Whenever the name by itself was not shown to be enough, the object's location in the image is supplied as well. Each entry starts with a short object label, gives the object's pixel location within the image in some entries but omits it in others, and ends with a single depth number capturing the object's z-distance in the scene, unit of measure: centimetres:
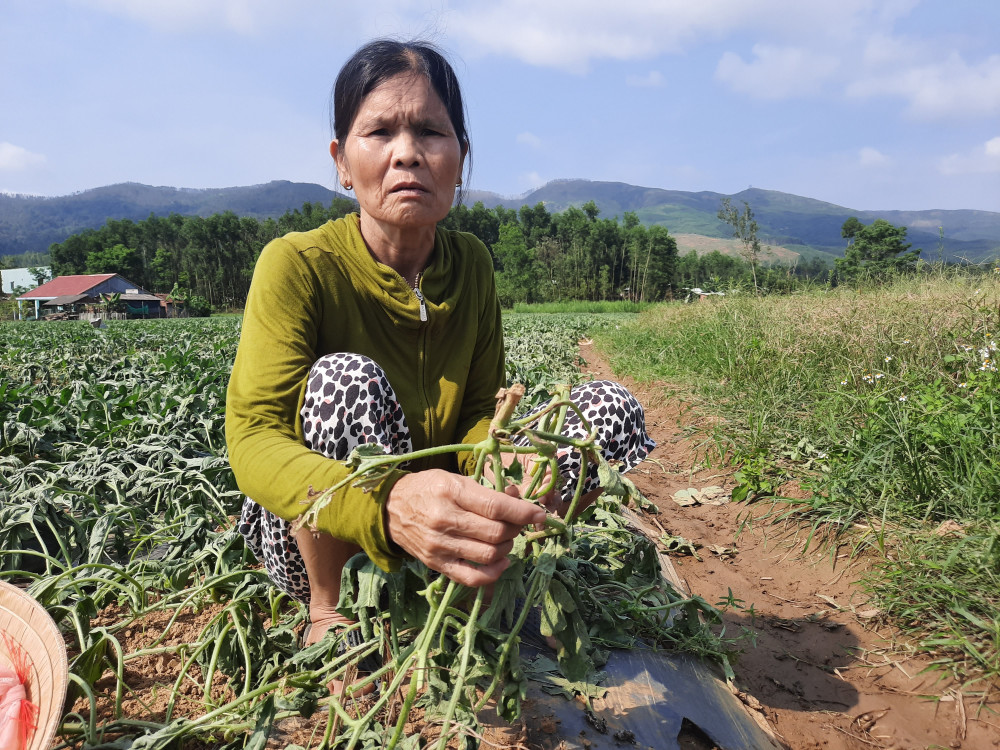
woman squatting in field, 111
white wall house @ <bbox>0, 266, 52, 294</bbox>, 7659
